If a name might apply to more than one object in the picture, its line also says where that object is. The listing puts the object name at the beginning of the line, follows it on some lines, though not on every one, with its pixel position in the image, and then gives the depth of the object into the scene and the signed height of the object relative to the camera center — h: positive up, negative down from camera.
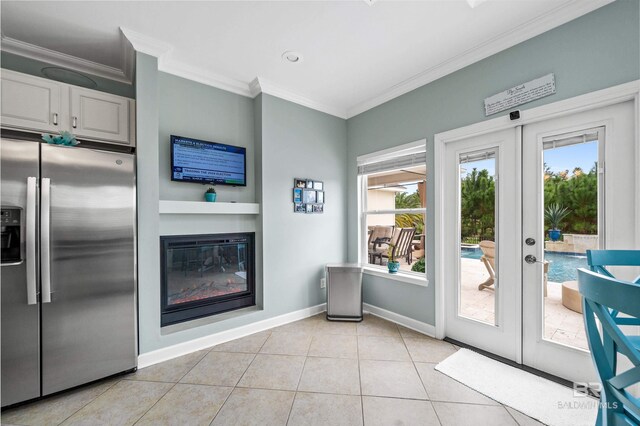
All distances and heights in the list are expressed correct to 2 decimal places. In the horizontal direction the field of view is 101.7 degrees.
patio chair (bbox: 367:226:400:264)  3.36 -0.38
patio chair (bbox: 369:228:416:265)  3.16 -0.43
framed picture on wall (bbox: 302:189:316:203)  3.27 +0.20
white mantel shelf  2.42 +0.05
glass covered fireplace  2.56 -0.68
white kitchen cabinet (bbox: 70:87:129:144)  2.13 +0.82
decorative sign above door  1.98 +0.95
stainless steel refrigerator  1.71 -0.39
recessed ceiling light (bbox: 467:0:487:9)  1.83 +1.48
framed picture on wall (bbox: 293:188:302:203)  3.20 +0.20
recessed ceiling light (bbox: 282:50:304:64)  2.43 +1.48
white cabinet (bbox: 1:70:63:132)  1.90 +0.83
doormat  1.62 -1.27
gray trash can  3.14 -0.98
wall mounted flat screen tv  2.57 +0.52
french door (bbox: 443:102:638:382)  1.78 -0.12
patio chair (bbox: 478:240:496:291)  2.37 -0.44
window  3.01 +0.06
